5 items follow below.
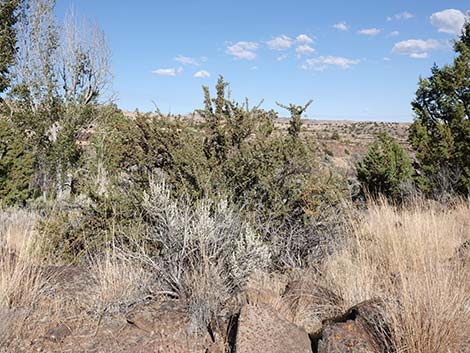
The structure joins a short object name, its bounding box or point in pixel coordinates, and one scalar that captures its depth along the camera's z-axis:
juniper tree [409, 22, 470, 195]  10.20
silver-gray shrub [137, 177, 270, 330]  3.67
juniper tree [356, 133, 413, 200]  11.42
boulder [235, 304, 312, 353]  2.85
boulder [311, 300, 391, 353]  2.78
